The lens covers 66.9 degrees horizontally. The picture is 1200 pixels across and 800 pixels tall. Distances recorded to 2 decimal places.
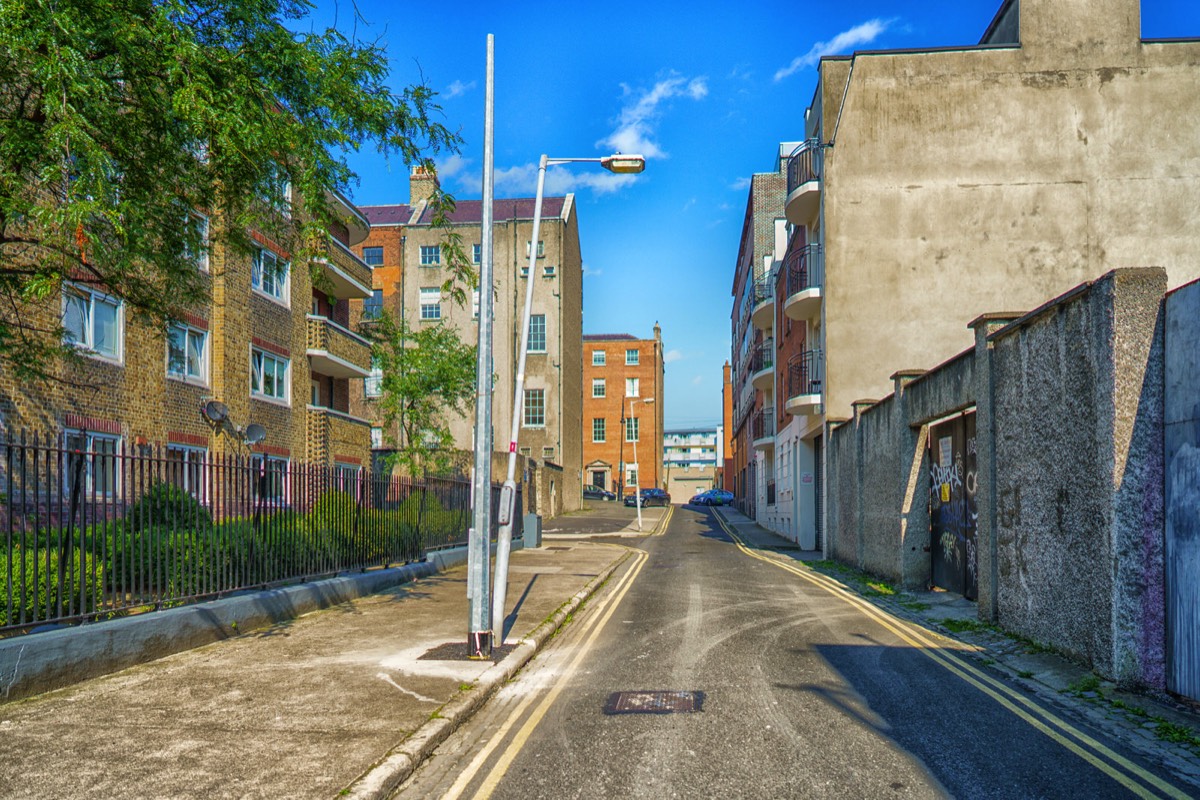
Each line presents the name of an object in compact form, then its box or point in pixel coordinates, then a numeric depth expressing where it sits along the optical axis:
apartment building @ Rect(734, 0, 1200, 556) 23.38
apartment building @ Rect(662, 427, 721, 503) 125.44
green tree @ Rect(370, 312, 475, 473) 32.12
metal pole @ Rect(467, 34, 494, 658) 9.42
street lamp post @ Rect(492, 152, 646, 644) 10.01
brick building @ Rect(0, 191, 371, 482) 16.52
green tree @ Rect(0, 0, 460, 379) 7.27
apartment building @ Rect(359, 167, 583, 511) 54.12
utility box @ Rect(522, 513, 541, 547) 27.83
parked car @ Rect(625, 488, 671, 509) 70.06
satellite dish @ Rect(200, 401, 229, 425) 21.36
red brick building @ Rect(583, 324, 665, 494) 86.06
